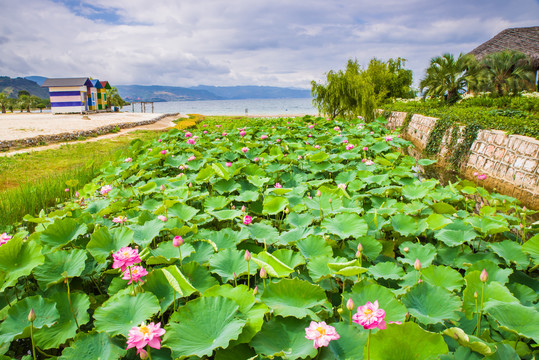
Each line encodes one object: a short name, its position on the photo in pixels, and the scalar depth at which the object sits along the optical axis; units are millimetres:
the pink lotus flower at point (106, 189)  2529
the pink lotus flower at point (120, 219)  1808
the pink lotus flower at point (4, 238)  1562
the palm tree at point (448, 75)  16594
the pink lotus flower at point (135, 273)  1154
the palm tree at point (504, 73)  17859
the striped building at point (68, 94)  26766
